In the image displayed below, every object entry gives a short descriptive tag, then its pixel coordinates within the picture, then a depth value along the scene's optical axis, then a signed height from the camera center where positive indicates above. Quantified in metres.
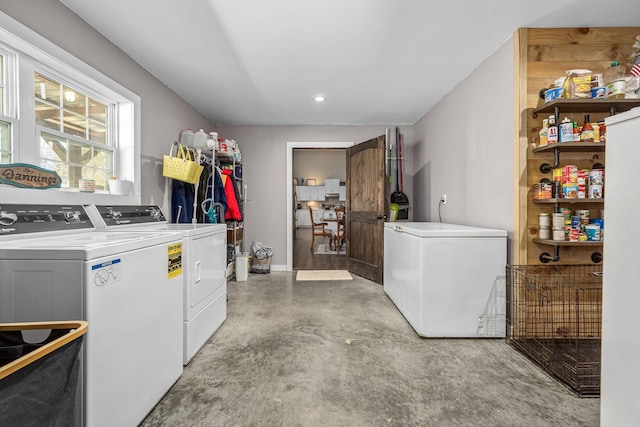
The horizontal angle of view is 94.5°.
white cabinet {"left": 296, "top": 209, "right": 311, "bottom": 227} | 10.63 -0.29
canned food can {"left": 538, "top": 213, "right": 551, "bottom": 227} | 2.05 -0.06
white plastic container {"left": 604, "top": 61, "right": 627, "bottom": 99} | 1.91 +0.91
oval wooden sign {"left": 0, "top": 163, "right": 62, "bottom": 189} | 1.50 +0.18
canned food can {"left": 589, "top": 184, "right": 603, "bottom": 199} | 1.91 +0.13
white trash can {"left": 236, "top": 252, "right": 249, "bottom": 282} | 3.95 -0.79
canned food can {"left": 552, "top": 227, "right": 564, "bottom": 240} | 1.98 -0.15
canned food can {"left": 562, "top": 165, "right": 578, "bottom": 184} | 1.95 +0.25
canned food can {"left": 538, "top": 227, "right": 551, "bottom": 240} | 2.06 -0.15
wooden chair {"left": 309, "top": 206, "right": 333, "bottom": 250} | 6.75 -0.55
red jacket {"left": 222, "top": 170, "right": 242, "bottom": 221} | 3.77 +0.13
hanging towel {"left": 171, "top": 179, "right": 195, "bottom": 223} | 3.14 +0.07
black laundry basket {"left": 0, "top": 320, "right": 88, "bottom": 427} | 0.69 -0.43
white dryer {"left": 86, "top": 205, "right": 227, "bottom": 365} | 1.86 -0.40
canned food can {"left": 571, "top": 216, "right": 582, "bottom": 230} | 1.98 -0.07
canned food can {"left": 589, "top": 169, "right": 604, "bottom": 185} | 1.92 +0.22
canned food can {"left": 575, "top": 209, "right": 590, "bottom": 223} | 2.00 -0.01
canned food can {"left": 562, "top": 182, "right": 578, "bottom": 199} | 1.94 +0.13
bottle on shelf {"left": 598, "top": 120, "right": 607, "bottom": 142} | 1.95 +0.53
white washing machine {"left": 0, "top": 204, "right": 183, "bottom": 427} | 1.03 -0.34
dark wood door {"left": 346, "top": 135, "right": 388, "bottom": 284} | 3.80 +0.04
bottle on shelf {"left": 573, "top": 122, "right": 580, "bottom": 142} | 1.94 +0.53
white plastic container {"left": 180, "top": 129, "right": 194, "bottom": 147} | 3.36 +0.81
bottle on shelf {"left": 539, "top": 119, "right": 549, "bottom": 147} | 2.03 +0.54
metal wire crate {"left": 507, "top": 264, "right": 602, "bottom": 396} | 2.06 -0.70
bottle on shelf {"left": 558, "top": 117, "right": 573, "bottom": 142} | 1.93 +0.53
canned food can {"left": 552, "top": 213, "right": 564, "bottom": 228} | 1.98 -0.06
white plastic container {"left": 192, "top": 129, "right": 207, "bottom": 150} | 3.39 +0.80
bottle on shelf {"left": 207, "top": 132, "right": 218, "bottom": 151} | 3.35 +0.76
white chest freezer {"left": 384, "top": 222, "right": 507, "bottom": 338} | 2.16 -0.52
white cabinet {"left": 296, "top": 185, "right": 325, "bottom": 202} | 10.17 +0.62
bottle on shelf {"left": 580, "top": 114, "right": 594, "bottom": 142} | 1.95 +0.53
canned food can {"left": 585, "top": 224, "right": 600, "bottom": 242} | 1.93 -0.14
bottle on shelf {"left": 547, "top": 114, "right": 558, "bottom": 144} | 1.98 +0.54
